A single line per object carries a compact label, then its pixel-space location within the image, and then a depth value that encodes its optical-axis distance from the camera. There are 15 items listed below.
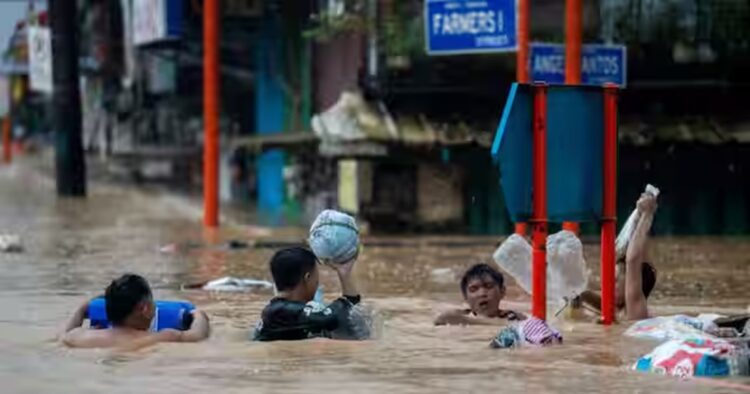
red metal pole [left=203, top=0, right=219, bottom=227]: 42.14
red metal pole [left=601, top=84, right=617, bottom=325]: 18.62
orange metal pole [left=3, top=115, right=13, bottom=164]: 131.93
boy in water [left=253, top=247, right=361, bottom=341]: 17.06
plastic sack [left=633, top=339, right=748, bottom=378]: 14.81
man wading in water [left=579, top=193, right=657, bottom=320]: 18.77
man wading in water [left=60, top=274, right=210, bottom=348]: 17.00
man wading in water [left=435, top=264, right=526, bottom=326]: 19.18
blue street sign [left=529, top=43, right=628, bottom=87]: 31.52
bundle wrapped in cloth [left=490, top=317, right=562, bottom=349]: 17.06
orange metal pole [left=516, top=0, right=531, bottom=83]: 32.30
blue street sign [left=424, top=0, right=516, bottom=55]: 32.61
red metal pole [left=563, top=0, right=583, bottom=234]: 30.11
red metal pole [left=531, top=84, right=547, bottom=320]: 17.89
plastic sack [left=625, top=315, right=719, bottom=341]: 17.42
